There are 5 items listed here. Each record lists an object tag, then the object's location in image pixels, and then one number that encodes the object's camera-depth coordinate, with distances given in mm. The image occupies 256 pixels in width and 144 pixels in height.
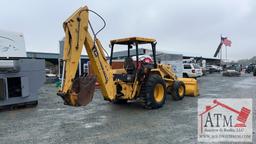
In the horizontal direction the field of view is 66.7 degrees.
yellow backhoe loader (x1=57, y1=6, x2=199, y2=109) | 4749
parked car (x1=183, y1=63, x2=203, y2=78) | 17271
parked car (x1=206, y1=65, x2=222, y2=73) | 32744
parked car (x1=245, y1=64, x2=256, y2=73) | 30331
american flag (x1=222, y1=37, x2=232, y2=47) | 44684
